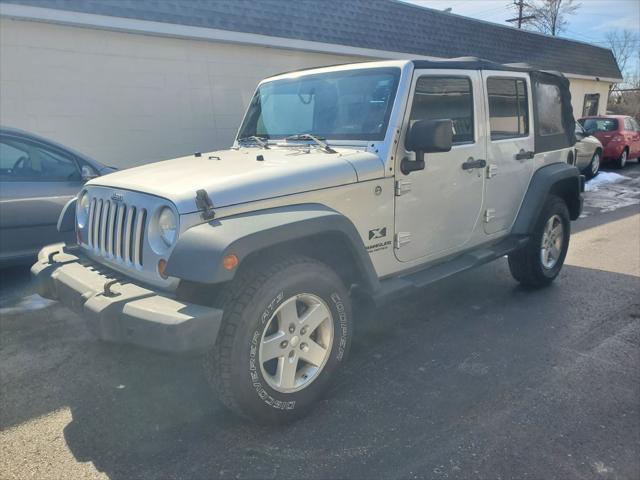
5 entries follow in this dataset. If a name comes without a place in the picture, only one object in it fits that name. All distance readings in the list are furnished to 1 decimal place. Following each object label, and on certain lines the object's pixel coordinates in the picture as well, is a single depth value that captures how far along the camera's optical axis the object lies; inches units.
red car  578.9
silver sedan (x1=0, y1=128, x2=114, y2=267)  191.0
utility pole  1435.8
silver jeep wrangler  100.0
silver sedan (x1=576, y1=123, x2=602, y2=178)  488.4
